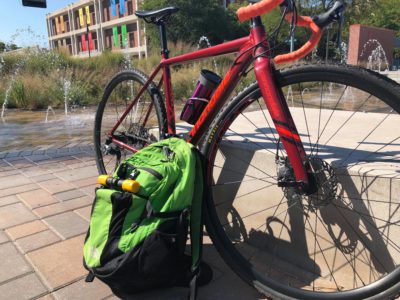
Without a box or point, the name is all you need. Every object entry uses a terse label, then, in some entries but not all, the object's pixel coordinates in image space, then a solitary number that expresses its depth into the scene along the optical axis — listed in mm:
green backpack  1628
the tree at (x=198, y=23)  28078
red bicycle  1610
